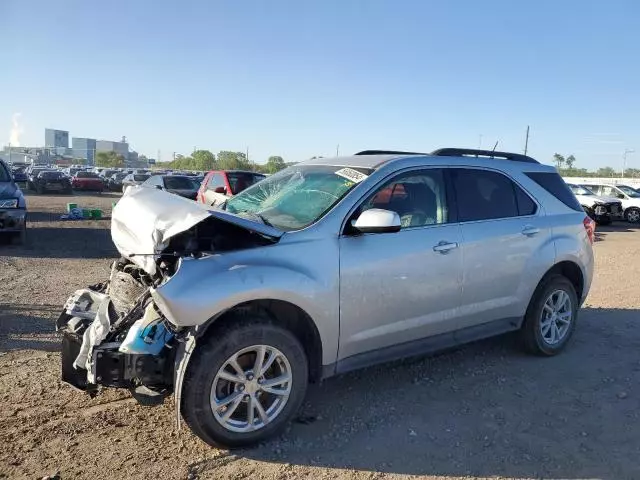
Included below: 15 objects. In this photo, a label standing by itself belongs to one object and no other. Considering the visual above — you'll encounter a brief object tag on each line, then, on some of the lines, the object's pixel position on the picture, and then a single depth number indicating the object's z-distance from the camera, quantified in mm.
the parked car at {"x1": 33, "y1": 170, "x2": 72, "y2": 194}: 32906
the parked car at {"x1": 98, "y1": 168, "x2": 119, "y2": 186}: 42503
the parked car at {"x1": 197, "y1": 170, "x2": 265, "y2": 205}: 14209
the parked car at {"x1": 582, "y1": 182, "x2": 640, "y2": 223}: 25406
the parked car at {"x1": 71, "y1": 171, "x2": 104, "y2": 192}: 38375
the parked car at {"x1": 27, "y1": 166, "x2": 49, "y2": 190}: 34338
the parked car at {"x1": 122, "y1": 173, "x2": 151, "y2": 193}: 35778
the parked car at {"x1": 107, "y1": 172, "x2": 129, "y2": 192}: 41547
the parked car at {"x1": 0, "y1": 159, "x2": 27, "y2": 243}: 10633
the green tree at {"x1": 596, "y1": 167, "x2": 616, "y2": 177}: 117019
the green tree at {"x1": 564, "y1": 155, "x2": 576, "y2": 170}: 133625
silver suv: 3240
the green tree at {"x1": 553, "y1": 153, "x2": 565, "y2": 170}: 122938
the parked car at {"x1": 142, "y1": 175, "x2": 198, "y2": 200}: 22734
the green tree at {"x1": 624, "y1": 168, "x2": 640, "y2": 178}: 110438
